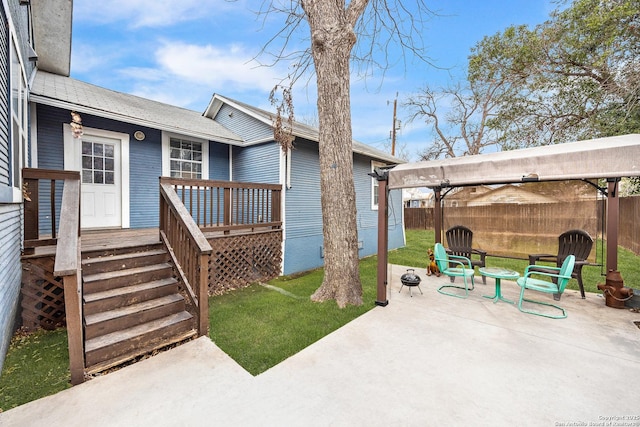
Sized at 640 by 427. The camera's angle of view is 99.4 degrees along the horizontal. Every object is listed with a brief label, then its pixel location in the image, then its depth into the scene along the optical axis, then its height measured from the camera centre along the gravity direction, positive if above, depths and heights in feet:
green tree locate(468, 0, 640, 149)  23.73 +14.10
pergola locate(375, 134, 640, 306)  10.43 +1.78
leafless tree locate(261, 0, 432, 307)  14.08 +3.66
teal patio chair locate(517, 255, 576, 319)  12.46 -3.63
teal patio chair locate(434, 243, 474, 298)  14.88 -3.45
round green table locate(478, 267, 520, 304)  13.80 -3.35
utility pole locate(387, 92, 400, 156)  57.52 +17.92
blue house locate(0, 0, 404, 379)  10.87 +4.34
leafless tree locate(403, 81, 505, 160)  53.26 +18.86
